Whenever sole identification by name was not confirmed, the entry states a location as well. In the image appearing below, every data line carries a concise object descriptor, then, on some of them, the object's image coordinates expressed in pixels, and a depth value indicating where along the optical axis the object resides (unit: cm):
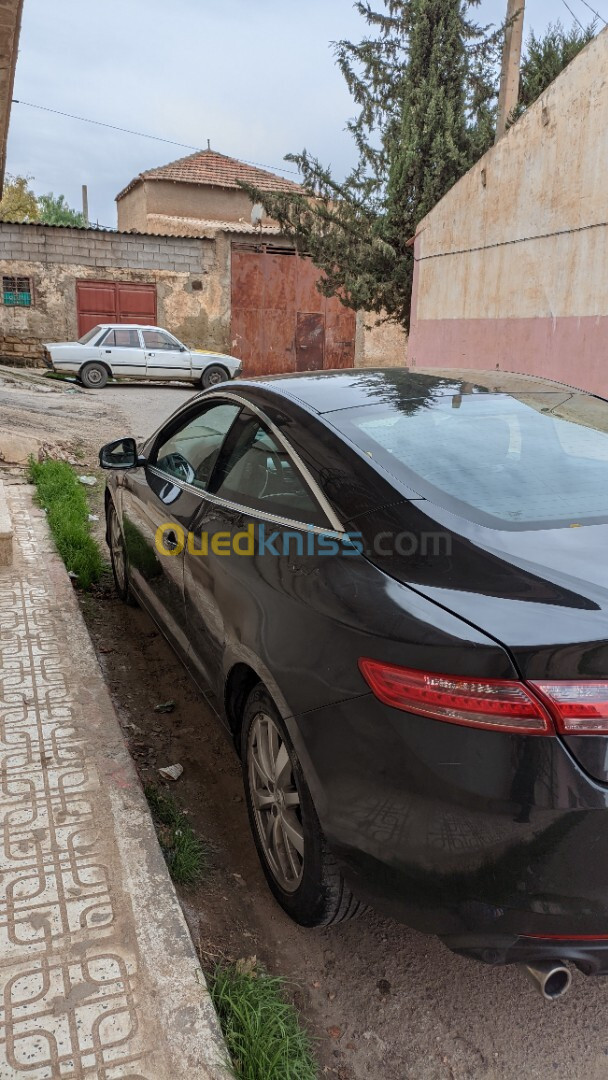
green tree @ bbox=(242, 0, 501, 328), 1680
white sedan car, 1763
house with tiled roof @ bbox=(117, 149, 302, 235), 2638
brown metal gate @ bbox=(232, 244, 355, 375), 2330
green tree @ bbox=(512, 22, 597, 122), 1678
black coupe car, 159
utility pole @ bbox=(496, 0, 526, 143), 1383
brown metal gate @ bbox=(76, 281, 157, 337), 2189
